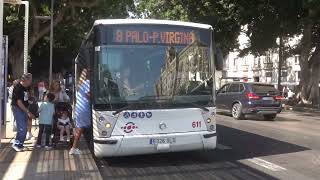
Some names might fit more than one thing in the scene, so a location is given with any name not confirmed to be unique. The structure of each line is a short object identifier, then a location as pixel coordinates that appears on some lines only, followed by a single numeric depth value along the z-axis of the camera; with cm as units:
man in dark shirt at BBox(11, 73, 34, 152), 1209
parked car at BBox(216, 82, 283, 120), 2295
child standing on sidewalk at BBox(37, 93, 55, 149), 1305
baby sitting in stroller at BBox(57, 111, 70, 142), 1335
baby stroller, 1353
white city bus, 1045
